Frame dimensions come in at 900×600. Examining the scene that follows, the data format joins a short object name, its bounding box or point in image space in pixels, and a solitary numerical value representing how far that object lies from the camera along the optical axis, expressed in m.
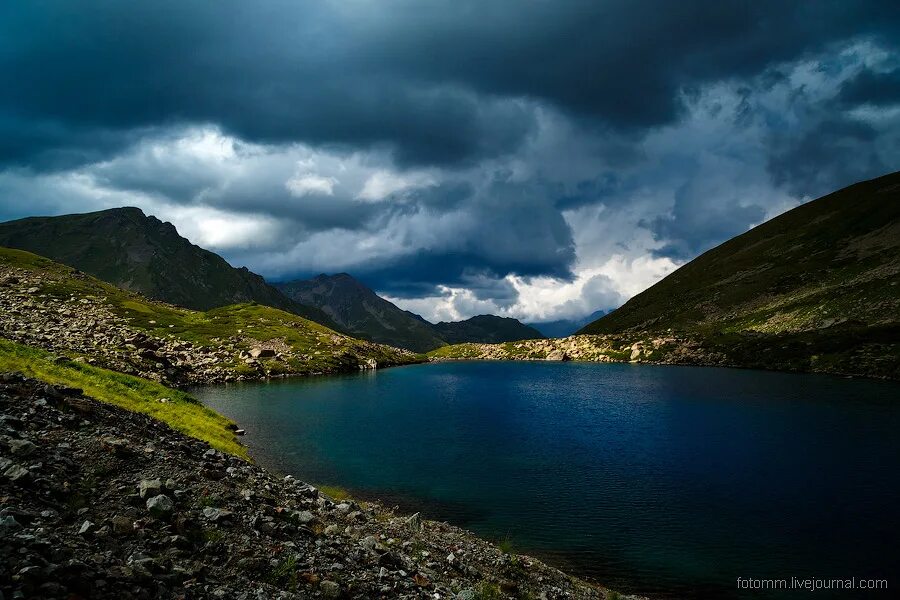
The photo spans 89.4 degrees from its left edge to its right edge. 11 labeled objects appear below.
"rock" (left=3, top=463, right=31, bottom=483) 13.96
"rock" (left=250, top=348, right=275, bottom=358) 166.50
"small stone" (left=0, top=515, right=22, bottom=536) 11.22
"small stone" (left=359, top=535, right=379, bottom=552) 19.08
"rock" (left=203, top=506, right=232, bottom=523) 16.48
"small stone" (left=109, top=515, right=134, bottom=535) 13.77
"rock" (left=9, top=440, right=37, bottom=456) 15.52
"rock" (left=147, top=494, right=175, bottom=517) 15.31
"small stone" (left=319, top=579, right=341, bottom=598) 14.49
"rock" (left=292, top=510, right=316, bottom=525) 20.30
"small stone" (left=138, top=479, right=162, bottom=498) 16.11
